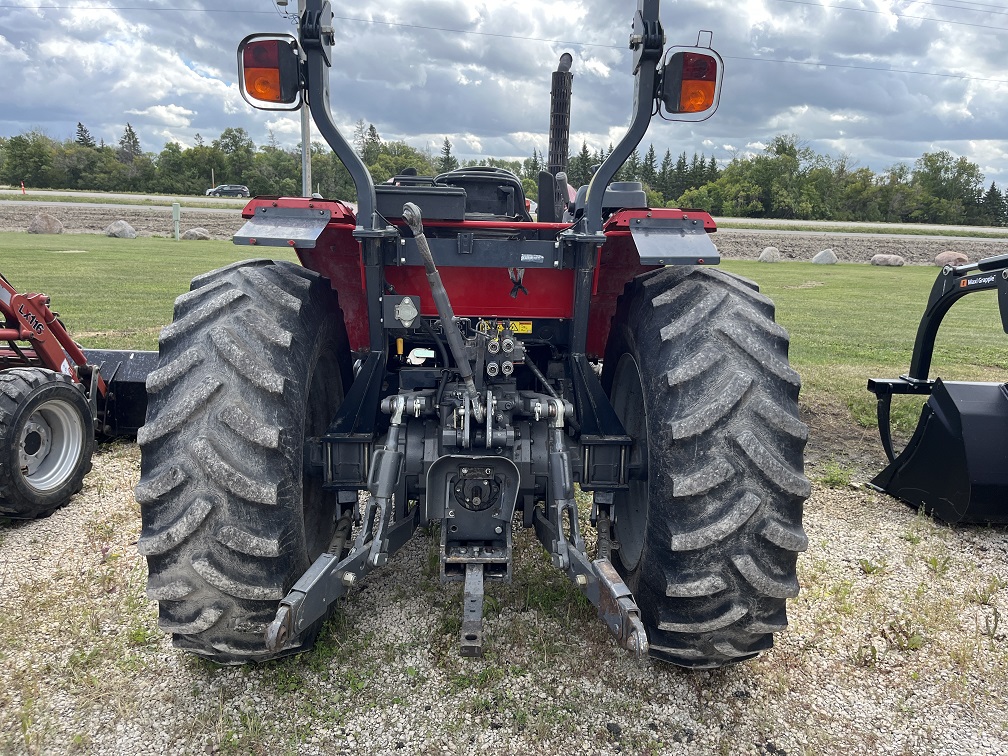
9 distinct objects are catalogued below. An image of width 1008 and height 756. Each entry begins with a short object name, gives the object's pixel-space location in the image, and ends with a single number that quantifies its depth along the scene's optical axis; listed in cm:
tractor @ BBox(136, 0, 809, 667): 243
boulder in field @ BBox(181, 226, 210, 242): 2748
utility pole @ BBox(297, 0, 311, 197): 1543
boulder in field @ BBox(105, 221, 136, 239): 2783
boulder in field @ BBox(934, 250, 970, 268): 2597
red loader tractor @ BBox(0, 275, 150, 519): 405
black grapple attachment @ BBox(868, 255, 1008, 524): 437
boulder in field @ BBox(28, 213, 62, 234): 2730
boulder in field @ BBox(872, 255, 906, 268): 2873
